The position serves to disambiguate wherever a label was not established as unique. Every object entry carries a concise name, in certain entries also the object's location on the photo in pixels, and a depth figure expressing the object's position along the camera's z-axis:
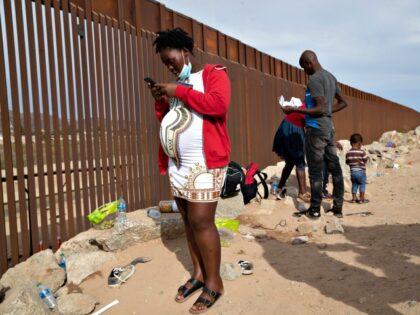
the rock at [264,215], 5.16
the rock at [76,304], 2.99
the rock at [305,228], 4.57
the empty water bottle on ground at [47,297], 3.04
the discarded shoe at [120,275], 3.41
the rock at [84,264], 3.57
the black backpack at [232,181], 5.58
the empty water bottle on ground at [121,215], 4.08
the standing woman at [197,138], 2.54
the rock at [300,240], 4.22
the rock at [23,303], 2.74
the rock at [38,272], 3.49
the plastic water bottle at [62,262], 3.77
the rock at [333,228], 4.43
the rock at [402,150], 15.96
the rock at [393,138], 22.44
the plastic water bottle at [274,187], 6.46
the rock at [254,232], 4.59
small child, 6.31
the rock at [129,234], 4.00
